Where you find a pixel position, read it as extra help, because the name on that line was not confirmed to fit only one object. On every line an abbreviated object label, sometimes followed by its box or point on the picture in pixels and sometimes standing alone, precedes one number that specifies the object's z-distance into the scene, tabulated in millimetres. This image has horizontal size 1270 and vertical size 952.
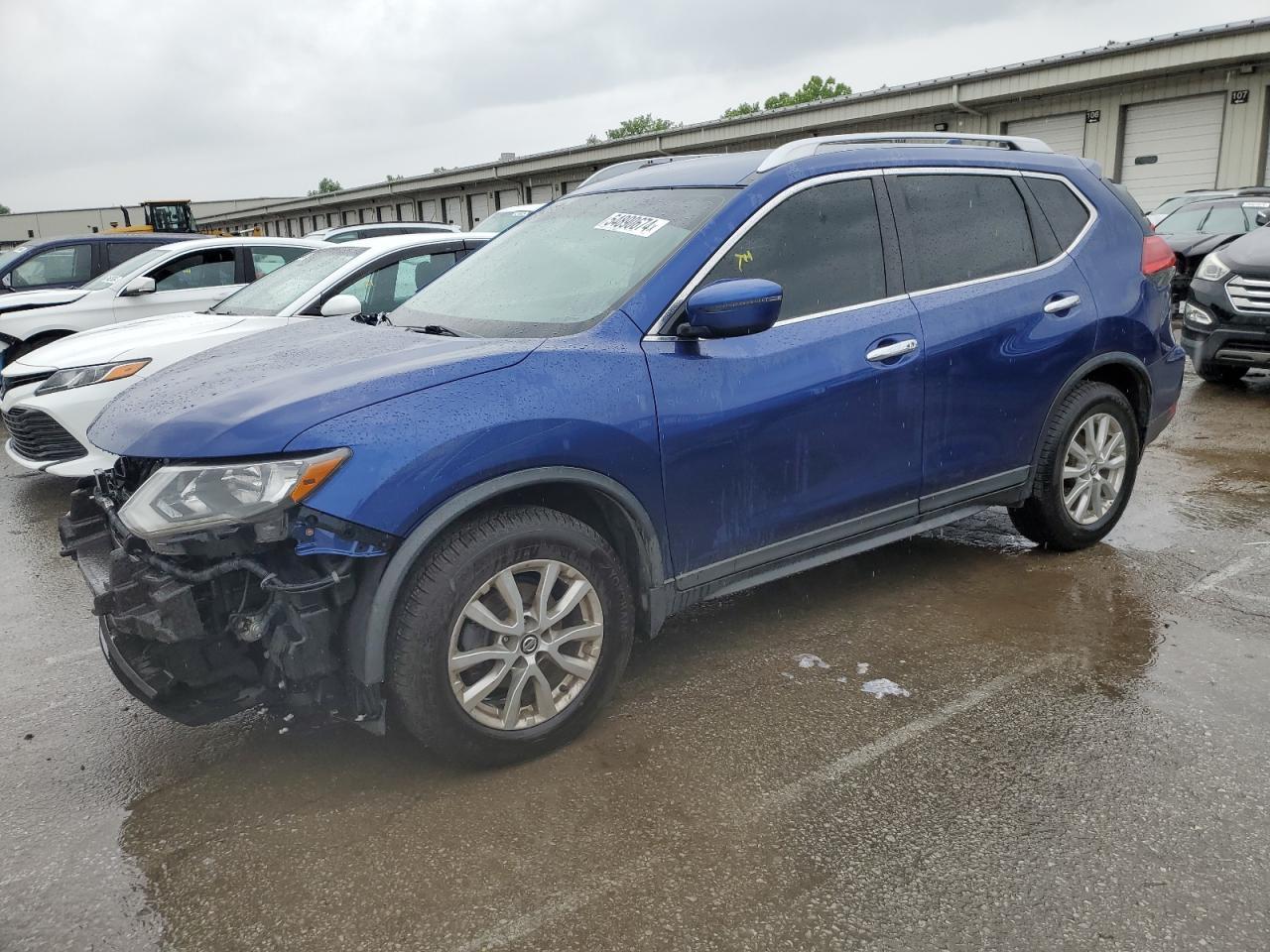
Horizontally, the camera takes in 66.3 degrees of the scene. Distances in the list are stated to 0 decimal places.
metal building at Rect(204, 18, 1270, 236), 17469
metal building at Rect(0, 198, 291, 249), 98375
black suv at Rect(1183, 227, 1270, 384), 8227
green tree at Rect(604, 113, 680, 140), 88500
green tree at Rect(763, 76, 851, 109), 66938
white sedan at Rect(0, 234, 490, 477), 6137
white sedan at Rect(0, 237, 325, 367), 8797
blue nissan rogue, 2631
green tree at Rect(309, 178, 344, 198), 141250
